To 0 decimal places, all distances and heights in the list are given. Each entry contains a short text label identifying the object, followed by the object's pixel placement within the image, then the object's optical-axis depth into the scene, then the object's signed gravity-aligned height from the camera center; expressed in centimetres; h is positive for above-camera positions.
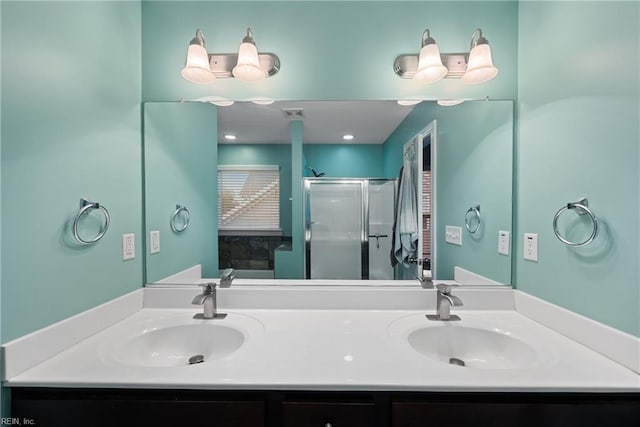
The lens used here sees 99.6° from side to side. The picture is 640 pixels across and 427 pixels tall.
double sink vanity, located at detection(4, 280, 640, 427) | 76 -49
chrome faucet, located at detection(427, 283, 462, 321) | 119 -41
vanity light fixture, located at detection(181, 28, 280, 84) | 123 +70
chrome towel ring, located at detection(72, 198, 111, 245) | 96 -2
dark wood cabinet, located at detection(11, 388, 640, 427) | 76 -56
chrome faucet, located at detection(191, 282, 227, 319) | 121 -41
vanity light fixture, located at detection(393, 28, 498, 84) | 121 +69
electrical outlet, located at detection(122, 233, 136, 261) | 121 -16
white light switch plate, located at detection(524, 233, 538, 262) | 118 -16
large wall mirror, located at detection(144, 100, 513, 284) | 136 +13
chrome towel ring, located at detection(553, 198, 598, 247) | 91 -2
